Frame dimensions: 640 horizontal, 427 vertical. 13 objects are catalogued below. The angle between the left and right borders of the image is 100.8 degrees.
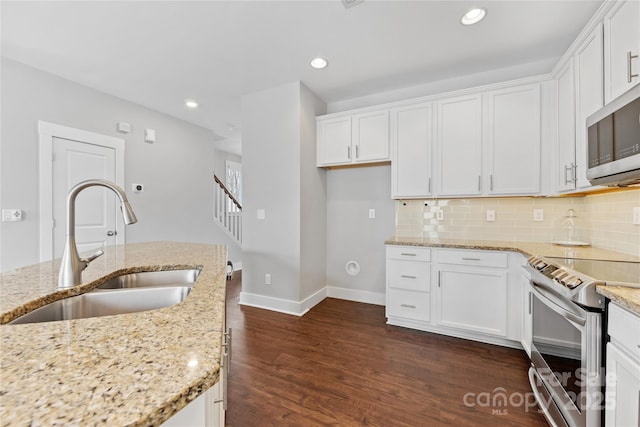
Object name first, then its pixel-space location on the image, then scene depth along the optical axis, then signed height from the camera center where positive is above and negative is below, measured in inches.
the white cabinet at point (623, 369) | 38.5 -24.2
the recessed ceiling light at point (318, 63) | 102.3 +59.1
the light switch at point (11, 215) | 99.7 -1.5
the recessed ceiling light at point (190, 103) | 139.9 +58.9
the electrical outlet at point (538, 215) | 101.8 -0.9
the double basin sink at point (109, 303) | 39.1 -14.6
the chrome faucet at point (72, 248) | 40.9 -5.7
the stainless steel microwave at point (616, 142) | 49.8 +15.0
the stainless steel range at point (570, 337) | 46.4 -25.2
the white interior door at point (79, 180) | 110.0 +12.1
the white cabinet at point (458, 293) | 89.4 -29.4
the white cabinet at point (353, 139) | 119.5 +34.8
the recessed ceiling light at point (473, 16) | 77.2 +58.8
